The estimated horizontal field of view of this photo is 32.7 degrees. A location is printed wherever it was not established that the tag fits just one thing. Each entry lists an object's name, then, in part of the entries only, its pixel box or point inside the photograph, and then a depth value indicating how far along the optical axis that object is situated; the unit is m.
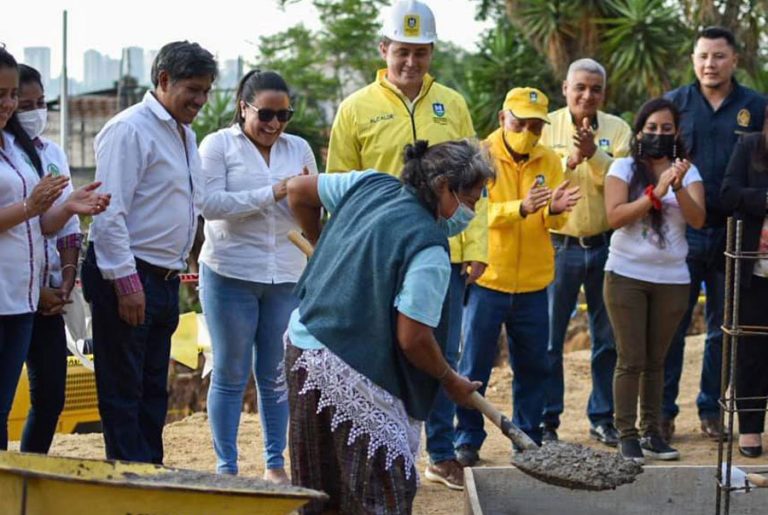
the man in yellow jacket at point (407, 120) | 6.16
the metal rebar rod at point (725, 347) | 4.89
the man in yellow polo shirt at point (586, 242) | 7.12
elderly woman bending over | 4.28
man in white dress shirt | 5.29
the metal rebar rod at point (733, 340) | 4.86
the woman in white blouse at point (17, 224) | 4.95
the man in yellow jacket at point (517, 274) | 6.61
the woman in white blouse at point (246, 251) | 5.90
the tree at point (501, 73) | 18.88
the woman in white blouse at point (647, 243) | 6.67
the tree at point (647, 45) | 17.45
